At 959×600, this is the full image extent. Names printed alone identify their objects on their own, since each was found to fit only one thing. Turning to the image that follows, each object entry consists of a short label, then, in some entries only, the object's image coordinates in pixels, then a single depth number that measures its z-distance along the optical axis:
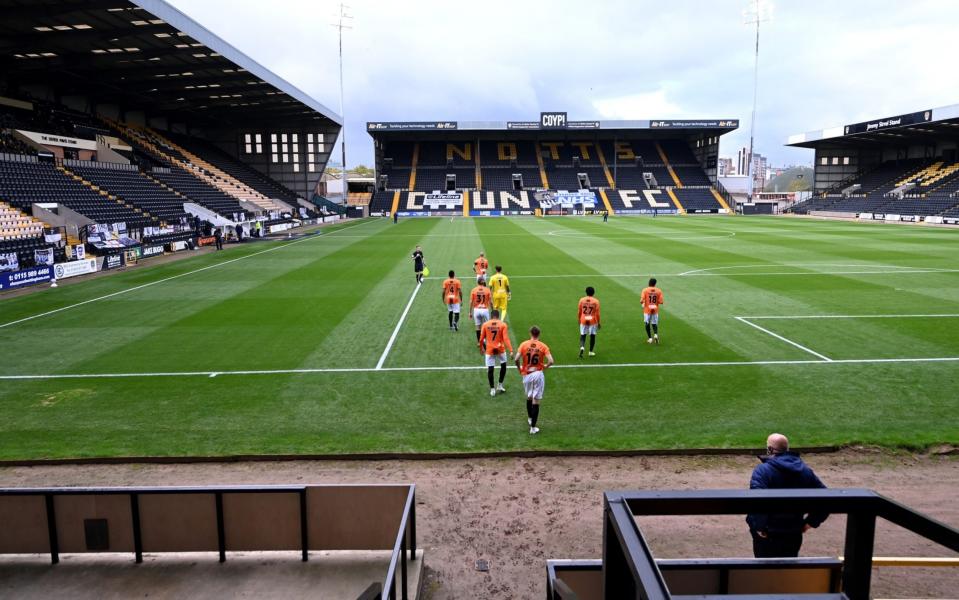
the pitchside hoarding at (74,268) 26.79
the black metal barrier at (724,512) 2.19
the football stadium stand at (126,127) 31.38
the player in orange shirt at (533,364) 9.61
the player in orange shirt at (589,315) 13.45
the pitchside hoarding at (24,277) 24.06
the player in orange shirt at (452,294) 16.17
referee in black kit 22.31
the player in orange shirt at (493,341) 11.20
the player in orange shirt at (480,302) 14.62
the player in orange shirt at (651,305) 14.42
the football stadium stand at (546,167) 79.00
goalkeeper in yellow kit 14.57
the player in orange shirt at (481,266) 16.68
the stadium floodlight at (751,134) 71.61
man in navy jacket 4.93
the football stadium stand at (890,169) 58.34
